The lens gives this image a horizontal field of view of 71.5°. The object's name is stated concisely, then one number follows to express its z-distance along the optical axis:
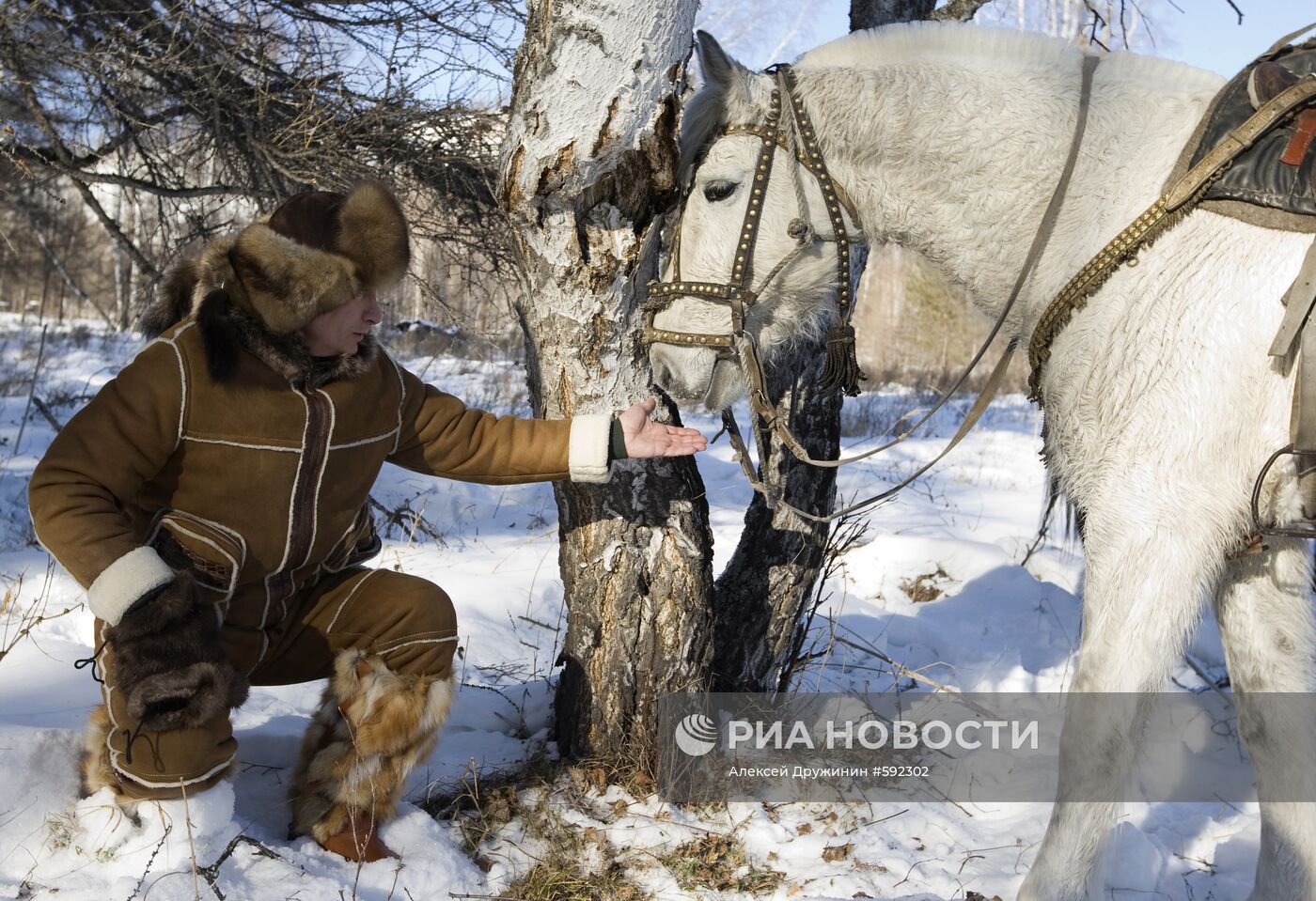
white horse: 1.93
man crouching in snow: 1.83
